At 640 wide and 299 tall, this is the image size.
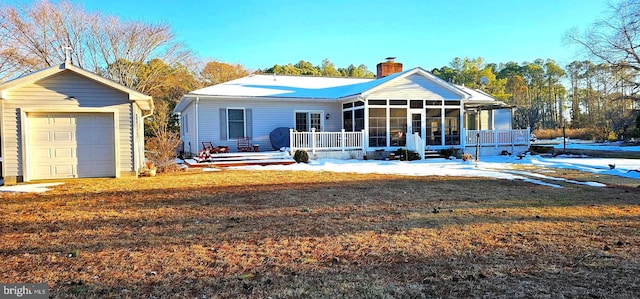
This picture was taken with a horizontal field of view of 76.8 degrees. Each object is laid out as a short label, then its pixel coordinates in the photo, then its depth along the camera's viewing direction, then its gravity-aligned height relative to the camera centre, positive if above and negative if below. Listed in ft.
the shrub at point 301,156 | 52.44 -1.89
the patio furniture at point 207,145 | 55.98 -0.19
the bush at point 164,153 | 43.24 -0.91
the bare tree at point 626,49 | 52.65 +12.23
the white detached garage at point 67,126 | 34.99 +1.87
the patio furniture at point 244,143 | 57.97 -0.03
